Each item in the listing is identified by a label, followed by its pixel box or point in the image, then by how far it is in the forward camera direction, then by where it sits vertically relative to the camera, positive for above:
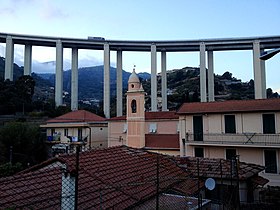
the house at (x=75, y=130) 27.39 -1.12
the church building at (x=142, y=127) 22.22 -0.77
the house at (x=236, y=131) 15.57 -0.81
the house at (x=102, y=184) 5.13 -1.55
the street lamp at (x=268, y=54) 6.01 +1.53
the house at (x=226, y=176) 10.05 -2.33
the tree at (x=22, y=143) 21.56 -2.00
